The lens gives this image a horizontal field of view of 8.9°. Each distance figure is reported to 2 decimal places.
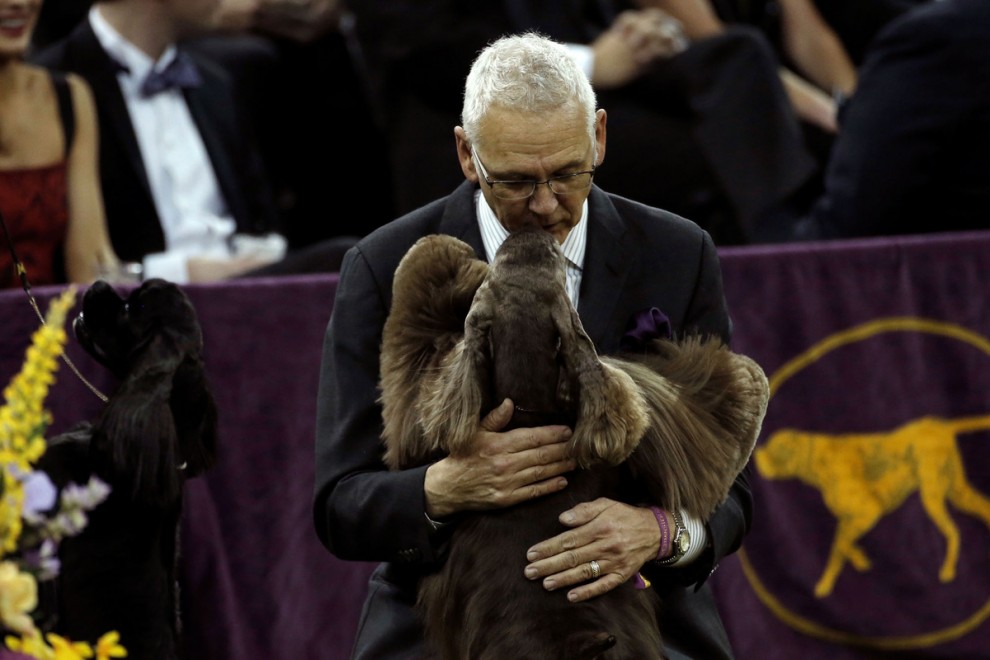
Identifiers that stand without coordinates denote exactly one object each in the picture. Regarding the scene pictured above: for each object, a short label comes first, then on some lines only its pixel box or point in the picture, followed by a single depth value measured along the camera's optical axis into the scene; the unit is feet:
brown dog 21.36
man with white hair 21.62
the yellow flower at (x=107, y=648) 20.08
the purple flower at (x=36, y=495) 20.28
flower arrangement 20.09
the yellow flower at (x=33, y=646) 20.10
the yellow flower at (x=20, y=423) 20.18
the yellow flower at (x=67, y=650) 20.06
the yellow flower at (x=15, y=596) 20.04
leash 21.83
